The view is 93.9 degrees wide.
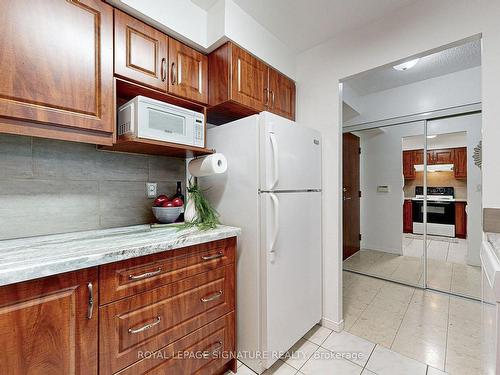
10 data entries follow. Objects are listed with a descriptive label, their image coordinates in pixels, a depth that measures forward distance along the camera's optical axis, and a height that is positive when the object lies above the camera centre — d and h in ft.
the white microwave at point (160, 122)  4.28 +1.31
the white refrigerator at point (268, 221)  4.91 -0.79
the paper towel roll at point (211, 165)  5.15 +0.51
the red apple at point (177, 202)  5.51 -0.35
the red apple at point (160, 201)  5.49 -0.31
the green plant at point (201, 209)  5.57 -0.53
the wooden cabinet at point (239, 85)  5.30 +2.50
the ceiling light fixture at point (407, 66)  7.91 +4.18
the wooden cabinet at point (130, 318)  2.67 -1.85
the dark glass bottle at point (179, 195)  5.93 -0.19
